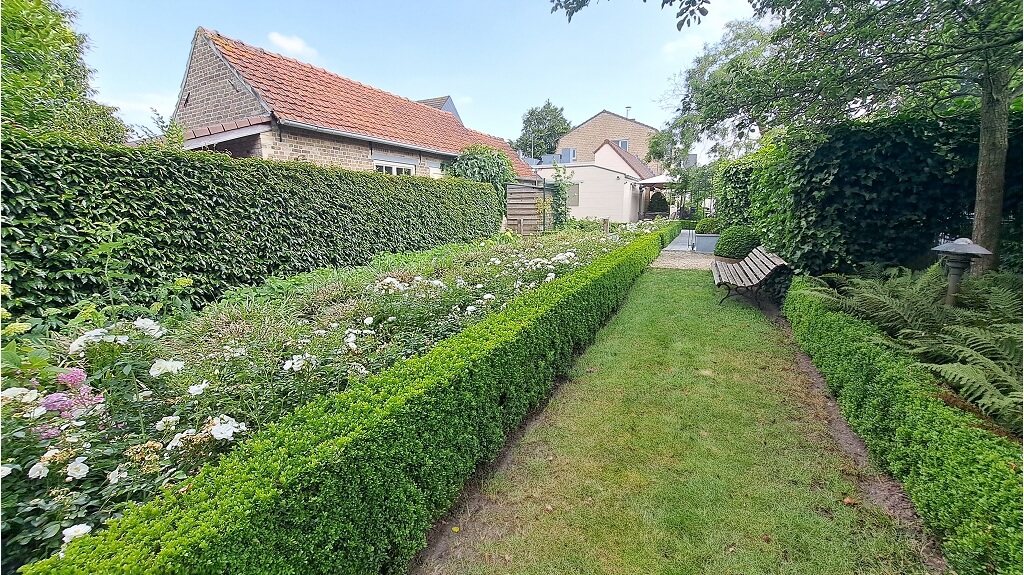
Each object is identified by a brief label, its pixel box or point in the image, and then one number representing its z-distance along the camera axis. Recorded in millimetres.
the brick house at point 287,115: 9000
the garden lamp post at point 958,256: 3146
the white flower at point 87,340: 2285
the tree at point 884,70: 3004
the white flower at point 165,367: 2039
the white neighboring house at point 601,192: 25969
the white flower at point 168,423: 1953
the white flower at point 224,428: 1771
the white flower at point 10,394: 1766
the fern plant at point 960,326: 2160
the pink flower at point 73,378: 2117
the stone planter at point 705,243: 14452
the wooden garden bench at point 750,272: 6026
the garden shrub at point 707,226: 16838
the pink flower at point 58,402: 1997
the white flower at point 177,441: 1763
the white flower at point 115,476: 1620
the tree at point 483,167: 13844
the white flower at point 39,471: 1512
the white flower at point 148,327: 2729
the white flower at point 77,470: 1546
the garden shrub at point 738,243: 10117
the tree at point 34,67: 5219
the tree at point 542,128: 54062
